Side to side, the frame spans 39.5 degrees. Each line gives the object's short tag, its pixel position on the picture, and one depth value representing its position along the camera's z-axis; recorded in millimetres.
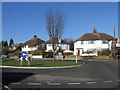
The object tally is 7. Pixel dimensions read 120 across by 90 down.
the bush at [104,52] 45044
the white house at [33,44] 67312
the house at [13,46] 97969
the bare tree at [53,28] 31812
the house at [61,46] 65000
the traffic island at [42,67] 18252
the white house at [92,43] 52831
